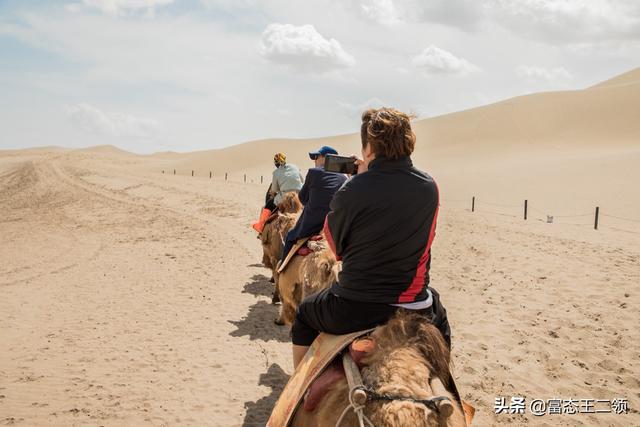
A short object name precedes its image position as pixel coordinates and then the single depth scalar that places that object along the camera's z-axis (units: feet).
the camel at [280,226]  24.68
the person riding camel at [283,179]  29.17
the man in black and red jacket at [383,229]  9.02
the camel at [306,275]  14.53
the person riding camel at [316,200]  19.11
